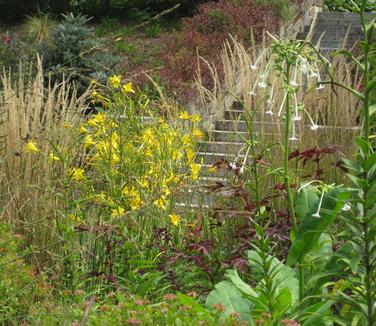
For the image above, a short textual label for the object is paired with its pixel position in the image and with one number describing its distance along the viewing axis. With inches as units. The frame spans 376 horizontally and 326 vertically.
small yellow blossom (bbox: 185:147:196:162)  243.3
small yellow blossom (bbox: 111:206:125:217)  215.8
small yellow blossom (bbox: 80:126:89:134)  237.9
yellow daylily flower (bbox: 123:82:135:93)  238.4
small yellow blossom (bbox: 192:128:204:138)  259.1
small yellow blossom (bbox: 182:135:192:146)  247.6
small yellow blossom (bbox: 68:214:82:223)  209.6
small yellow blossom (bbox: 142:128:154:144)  235.8
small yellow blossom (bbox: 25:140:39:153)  222.6
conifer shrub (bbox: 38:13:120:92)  475.5
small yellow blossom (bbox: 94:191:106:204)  220.8
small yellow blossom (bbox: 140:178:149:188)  229.6
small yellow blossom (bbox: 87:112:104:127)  234.8
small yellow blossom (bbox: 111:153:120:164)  230.9
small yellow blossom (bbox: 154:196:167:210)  219.2
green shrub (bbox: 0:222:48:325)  163.0
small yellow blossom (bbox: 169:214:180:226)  218.1
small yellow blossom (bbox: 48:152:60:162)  219.6
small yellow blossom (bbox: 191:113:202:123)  258.4
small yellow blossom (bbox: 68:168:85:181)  223.7
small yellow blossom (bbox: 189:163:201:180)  240.5
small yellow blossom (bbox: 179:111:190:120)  254.3
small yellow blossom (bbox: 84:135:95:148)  233.0
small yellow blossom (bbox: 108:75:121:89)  236.3
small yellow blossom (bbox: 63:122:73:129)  241.1
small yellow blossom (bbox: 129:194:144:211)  224.7
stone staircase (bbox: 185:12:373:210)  239.5
